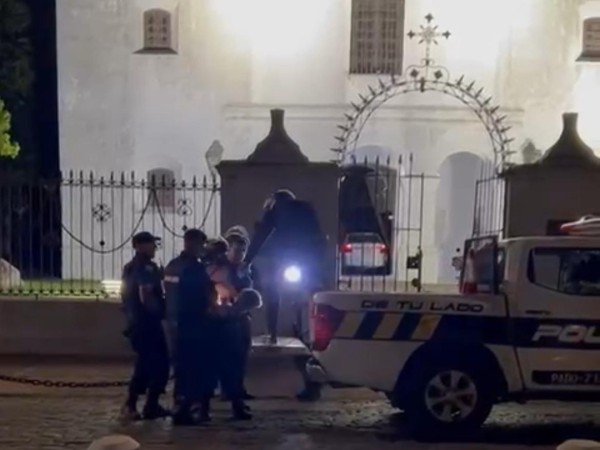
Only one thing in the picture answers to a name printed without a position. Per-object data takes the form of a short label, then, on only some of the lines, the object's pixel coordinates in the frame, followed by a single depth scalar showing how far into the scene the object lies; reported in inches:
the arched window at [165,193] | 871.7
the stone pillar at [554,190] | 505.7
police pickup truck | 329.4
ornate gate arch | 857.5
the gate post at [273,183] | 502.6
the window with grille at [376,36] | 939.3
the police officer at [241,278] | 365.4
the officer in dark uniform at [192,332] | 344.2
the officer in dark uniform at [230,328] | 355.6
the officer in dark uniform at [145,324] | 344.2
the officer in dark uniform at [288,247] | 437.1
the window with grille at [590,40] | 939.3
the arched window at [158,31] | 944.3
